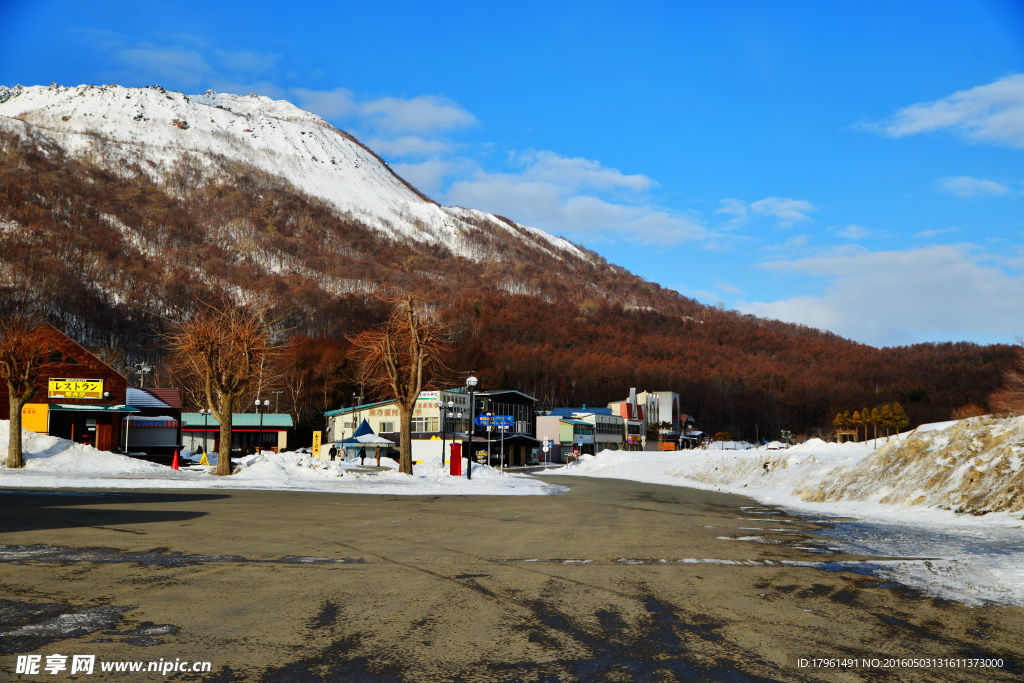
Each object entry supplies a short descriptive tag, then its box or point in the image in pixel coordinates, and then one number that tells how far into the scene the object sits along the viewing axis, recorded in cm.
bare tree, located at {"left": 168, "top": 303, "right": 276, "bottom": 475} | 3378
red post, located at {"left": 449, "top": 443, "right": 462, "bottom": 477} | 3578
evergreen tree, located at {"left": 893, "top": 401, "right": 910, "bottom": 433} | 6569
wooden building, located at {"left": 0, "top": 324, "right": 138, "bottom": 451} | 5272
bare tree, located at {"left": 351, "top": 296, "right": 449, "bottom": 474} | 3591
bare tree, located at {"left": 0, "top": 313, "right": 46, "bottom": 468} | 3356
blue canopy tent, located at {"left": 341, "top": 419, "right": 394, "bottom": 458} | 5981
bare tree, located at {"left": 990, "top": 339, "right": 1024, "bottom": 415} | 6636
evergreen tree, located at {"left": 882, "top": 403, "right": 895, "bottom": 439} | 6531
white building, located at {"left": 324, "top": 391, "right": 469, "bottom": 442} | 8488
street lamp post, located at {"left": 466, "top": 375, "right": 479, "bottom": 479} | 3301
